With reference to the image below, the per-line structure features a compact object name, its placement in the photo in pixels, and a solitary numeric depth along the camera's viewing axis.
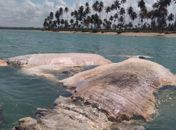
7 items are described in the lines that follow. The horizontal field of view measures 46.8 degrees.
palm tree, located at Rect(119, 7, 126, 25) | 90.95
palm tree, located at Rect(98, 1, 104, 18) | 96.12
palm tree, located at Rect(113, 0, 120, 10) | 90.75
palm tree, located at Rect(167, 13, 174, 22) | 83.14
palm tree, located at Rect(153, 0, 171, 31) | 69.93
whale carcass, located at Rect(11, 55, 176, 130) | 4.64
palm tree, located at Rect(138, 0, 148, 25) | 80.35
